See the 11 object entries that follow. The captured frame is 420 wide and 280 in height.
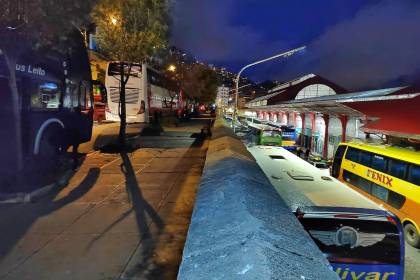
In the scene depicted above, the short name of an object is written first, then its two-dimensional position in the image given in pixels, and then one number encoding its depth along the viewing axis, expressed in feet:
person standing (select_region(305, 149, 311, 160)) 96.70
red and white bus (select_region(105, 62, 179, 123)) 80.33
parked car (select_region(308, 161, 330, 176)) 67.13
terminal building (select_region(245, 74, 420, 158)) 51.98
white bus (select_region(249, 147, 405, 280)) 17.81
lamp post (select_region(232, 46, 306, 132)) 71.41
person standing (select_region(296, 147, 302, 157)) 93.74
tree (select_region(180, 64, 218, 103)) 179.01
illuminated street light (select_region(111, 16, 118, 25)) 52.70
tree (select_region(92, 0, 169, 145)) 52.13
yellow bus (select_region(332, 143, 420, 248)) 37.19
